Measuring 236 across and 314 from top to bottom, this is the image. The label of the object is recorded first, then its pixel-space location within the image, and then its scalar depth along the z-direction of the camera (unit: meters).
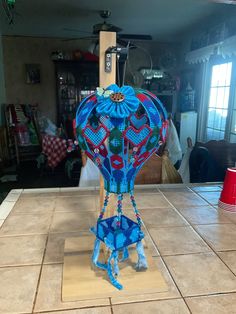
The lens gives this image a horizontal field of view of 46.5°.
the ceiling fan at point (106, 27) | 2.97
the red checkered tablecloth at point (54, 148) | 3.41
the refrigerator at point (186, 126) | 3.96
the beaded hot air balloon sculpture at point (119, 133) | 0.73
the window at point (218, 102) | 3.38
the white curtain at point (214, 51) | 2.93
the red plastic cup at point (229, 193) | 1.39
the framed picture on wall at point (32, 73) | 4.53
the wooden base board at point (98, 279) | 0.83
